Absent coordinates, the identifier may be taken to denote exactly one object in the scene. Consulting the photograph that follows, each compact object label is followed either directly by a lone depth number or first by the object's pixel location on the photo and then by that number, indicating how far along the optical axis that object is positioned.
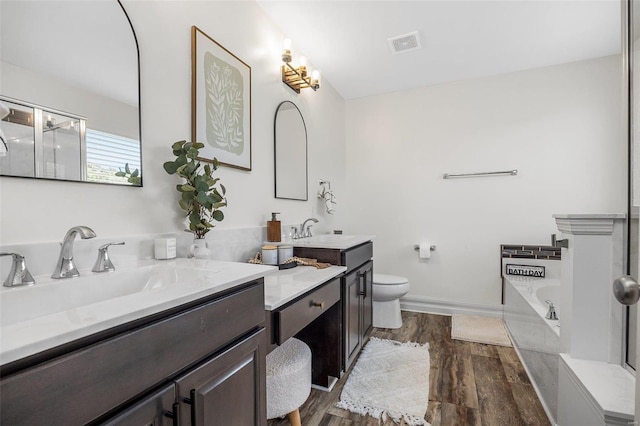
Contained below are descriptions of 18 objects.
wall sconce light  2.03
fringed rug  1.54
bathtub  1.44
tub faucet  1.61
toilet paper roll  3.01
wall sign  2.59
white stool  1.31
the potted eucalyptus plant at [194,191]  1.22
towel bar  2.77
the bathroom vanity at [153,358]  0.47
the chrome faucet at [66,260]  0.84
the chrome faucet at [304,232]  2.33
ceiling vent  2.22
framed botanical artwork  1.43
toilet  2.54
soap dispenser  1.83
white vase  1.29
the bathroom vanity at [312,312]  1.10
